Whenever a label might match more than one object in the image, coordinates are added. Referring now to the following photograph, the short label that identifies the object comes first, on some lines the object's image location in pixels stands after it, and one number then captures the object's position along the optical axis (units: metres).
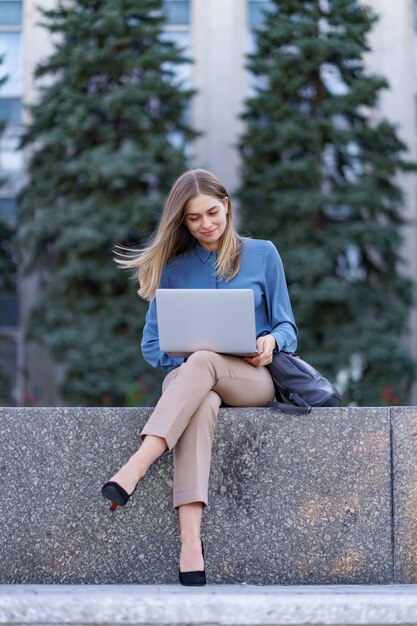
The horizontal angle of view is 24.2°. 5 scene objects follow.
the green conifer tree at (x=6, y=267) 17.25
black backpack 3.90
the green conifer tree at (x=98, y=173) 16.16
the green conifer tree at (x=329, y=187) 16.14
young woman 3.51
